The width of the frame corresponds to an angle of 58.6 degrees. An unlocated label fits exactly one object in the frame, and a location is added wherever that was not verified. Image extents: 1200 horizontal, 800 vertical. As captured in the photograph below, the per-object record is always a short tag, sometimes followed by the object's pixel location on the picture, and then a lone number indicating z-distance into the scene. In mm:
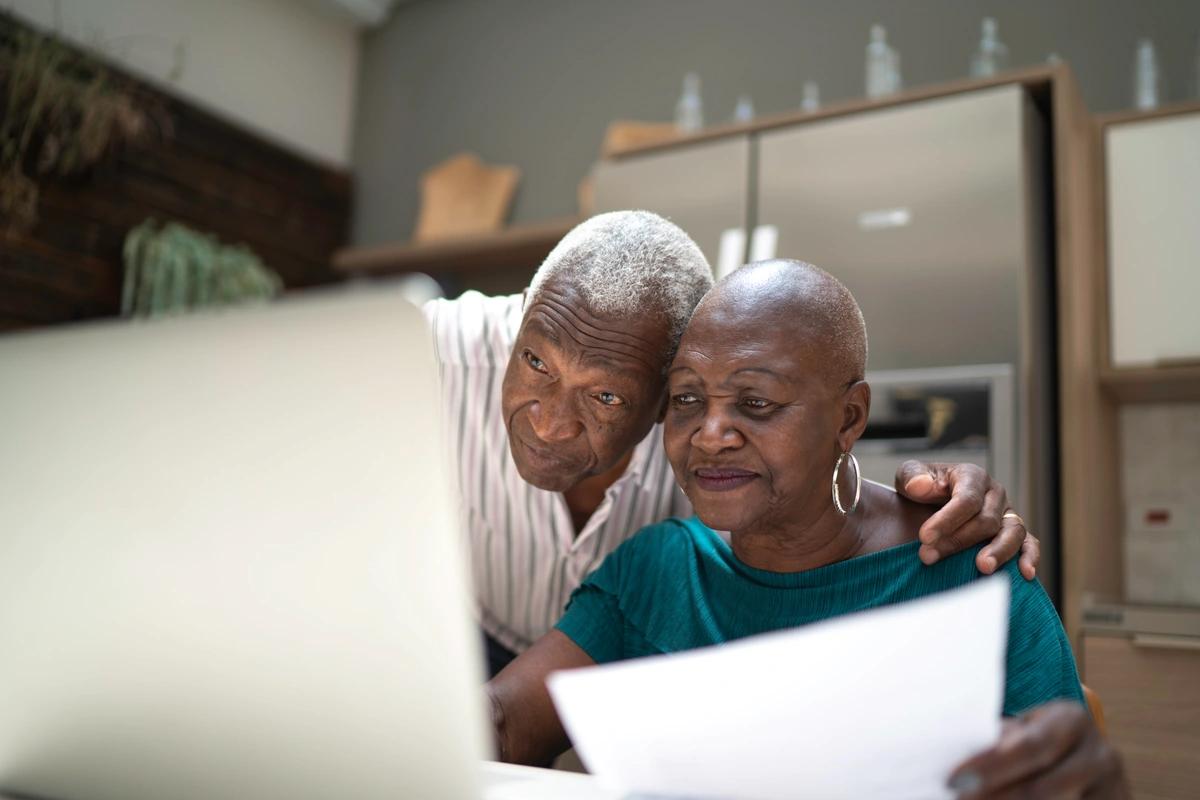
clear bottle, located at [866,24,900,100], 3041
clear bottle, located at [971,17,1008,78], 2912
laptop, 478
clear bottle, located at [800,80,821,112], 3234
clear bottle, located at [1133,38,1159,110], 2748
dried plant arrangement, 3238
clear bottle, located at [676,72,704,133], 3375
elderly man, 1196
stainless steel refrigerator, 2520
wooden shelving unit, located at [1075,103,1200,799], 2189
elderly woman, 999
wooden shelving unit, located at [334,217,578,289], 3662
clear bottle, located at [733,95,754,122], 3247
